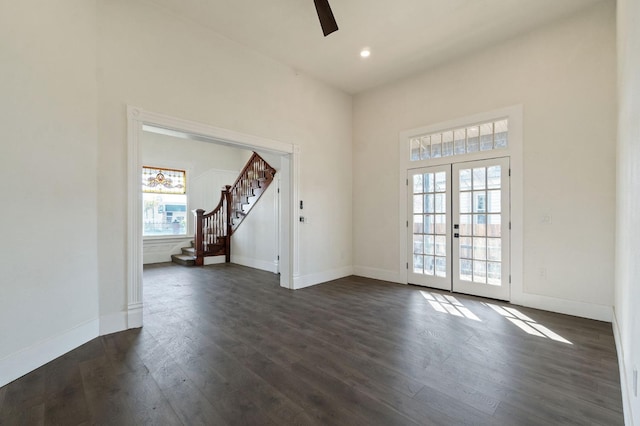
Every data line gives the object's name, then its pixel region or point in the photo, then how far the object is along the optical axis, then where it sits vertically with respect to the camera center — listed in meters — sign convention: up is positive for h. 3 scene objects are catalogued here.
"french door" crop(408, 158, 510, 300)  4.02 -0.27
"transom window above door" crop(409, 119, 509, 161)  4.07 +1.09
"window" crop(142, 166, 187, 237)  7.70 +0.28
